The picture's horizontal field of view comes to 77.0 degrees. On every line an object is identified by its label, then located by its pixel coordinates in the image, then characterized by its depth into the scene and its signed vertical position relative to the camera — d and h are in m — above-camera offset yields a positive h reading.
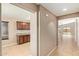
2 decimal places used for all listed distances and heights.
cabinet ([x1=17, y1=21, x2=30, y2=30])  3.56 +0.32
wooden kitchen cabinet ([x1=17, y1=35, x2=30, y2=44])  3.55 -0.70
